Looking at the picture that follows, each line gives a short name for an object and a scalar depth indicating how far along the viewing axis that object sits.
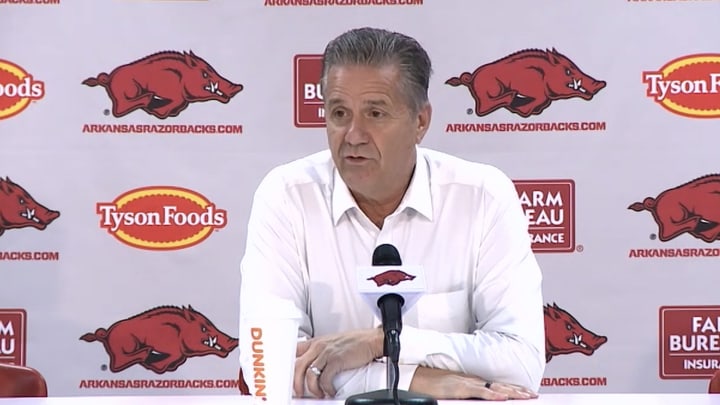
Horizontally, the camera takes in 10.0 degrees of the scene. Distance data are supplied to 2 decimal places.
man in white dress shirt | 8.14
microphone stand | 7.10
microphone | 6.90
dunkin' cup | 6.71
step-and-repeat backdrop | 8.95
